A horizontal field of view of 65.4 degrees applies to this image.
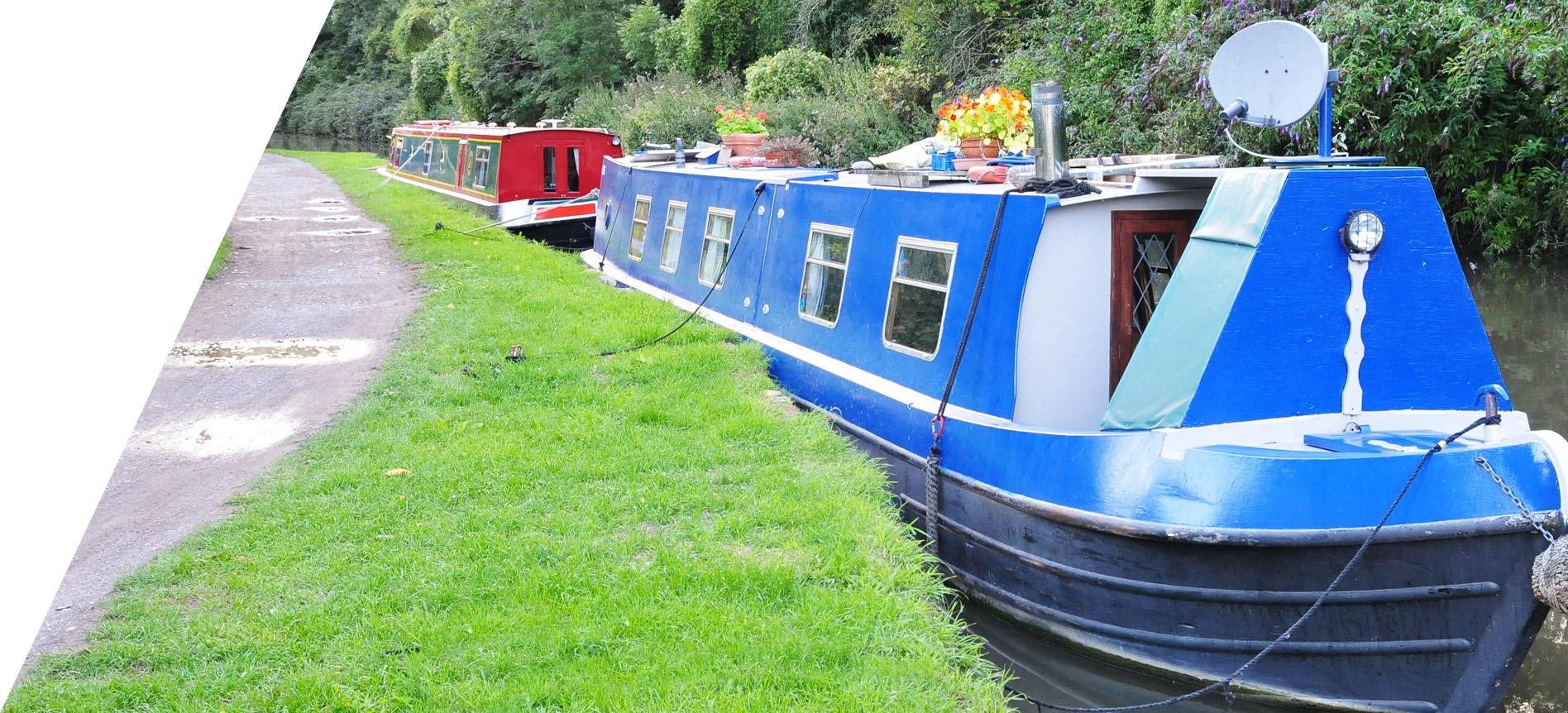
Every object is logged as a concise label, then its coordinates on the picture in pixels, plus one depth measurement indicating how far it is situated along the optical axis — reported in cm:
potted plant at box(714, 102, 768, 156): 1057
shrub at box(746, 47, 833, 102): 1975
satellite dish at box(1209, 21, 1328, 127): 501
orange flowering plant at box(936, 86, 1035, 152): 779
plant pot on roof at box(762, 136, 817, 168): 1031
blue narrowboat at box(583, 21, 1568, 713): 432
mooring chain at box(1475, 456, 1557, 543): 415
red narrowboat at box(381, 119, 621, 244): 1728
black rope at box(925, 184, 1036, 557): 584
